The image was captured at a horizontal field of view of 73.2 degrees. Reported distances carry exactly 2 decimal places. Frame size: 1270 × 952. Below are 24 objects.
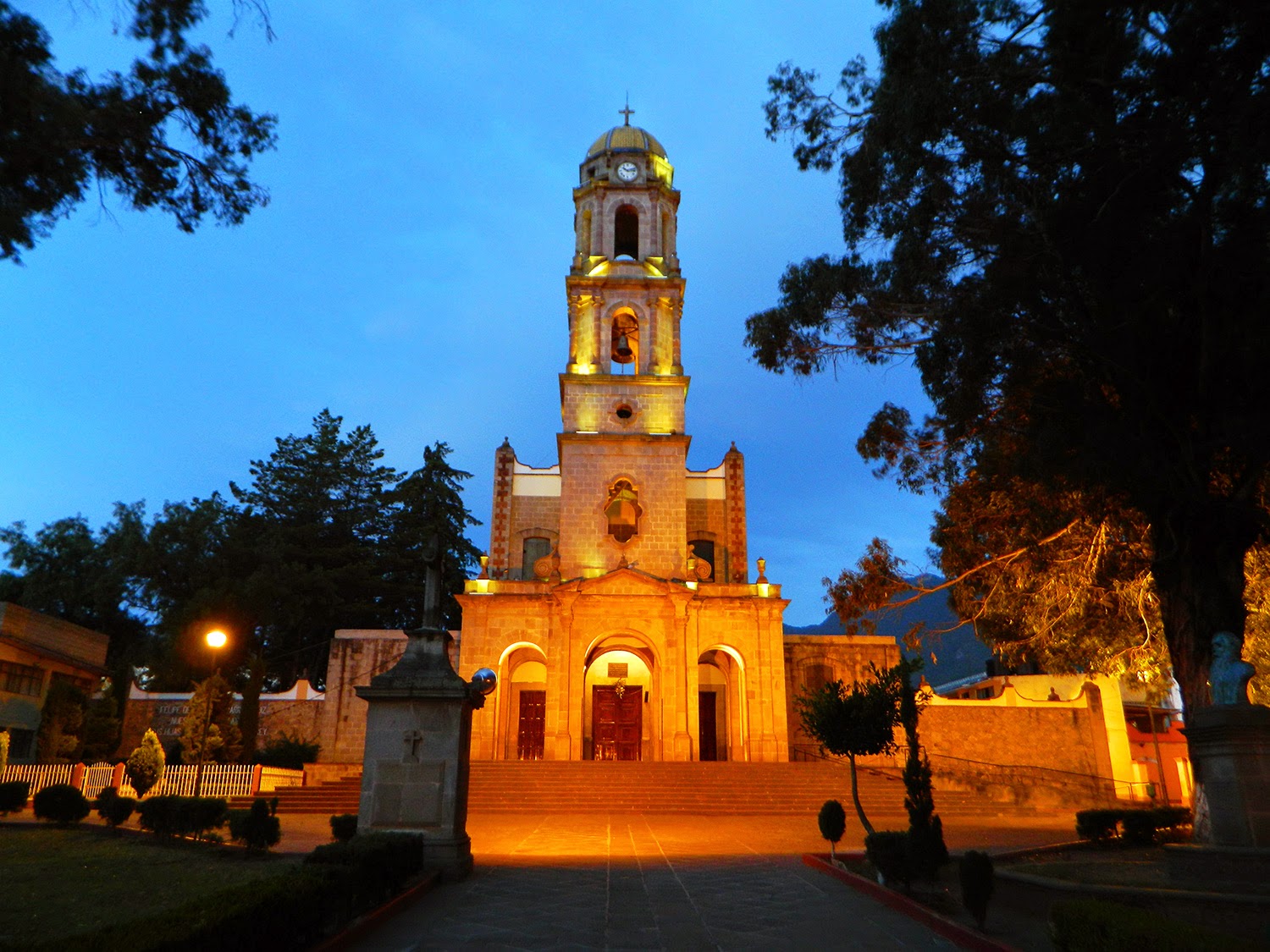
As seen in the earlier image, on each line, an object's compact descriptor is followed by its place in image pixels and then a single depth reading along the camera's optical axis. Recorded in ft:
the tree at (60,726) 82.89
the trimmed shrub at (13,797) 47.78
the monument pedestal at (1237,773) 27.20
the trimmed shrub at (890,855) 30.07
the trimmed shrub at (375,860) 24.57
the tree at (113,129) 22.45
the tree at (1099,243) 35.22
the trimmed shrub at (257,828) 37.42
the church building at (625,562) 91.20
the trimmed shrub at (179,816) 42.16
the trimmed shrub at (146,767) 56.95
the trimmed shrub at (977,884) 24.08
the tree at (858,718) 38.37
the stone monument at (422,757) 32.24
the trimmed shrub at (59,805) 45.68
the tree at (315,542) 120.16
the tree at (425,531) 137.18
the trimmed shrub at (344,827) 35.09
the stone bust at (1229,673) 28.68
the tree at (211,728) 68.49
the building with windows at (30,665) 89.71
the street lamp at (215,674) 58.75
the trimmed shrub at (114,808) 43.93
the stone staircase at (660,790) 69.05
